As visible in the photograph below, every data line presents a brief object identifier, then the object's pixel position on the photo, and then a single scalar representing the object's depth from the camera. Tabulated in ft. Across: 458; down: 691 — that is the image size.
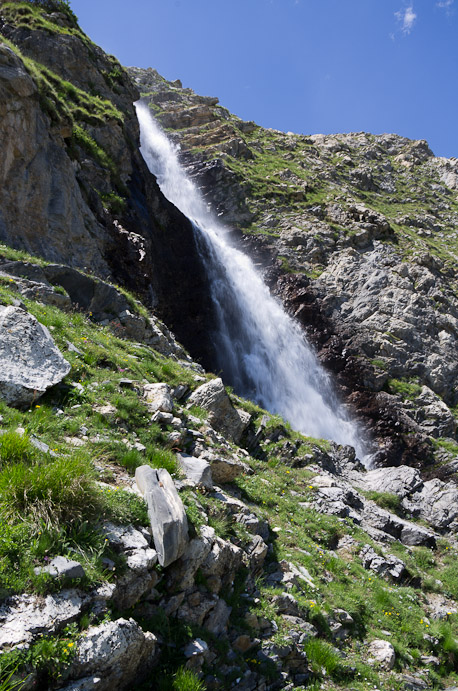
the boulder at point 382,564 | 28.40
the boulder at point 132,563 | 11.73
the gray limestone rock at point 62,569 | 10.22
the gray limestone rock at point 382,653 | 19.35
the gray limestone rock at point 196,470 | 19.61
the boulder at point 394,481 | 47.15
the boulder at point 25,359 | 17.53
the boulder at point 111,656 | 9.50
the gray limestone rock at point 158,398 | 23.78
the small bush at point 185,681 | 11.44
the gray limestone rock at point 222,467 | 24.22
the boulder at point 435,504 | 43.01
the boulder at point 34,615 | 8.93
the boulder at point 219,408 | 34.22
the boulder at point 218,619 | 14.50
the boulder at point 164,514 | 13.20
